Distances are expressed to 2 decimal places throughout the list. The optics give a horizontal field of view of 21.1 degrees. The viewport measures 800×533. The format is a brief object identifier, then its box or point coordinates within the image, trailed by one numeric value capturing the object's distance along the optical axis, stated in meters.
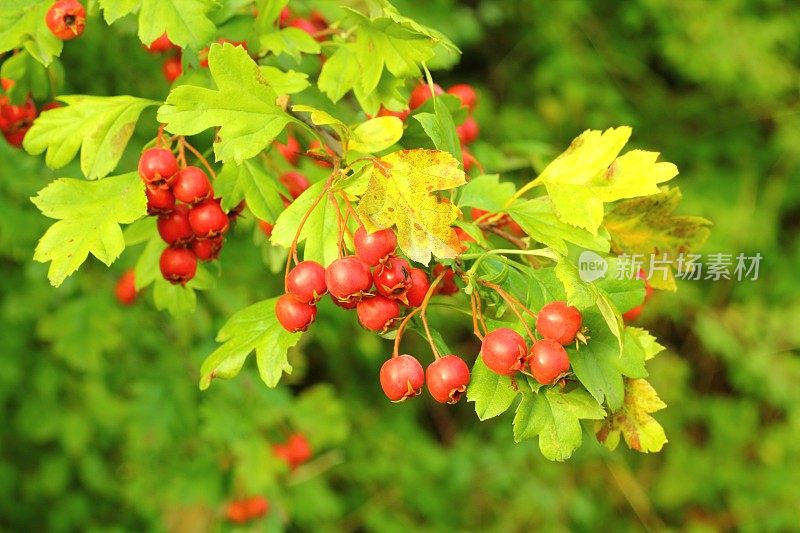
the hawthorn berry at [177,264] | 0.55
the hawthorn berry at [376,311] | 0.51
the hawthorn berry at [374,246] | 0.50
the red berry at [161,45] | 0.60
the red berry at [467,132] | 0.61
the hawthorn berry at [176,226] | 0.54
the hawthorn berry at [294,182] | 0.58
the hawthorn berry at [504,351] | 0.50
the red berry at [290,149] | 0.60
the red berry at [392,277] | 0.51
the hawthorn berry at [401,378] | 0.51
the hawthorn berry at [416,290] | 0.52
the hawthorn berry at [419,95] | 0.60
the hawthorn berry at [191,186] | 0.53
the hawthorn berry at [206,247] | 0.55
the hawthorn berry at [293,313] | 0.52
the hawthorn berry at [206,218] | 0.54
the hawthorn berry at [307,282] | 0.51
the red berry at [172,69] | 0.61
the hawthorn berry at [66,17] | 0.55
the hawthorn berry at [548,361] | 0.50
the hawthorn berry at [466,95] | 0.62
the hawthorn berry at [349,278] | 0.50
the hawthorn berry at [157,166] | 0.53
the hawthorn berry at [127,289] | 0.78
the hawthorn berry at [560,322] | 0.50
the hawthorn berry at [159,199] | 0.53
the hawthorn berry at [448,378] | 0.51
